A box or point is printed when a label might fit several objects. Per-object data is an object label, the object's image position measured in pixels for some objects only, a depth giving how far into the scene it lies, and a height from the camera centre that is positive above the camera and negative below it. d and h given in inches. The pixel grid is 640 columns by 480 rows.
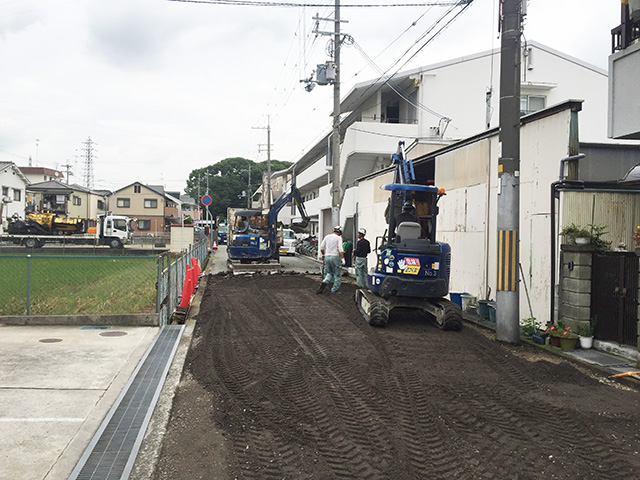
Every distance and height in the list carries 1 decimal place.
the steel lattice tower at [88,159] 3681.1 +487.0
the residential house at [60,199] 2098.9 +126.0
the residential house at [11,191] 1748.3 +128.7
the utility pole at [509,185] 351.3 +33.2
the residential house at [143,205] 2755.9 +127.5
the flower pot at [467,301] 474.3 -61.2
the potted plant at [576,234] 328.2 +0.5
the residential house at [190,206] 3698.8 +174.0
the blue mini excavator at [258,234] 966.4 -6.1
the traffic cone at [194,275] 562.4 -52.3
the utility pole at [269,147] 2201.3 +354.6
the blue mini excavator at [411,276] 397.1 -33.6
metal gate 304.7 -36.8
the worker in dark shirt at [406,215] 416.2 +14.0
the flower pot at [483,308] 433.4 -62.1
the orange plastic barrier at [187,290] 476.5 -57.7
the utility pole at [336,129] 848.9 +168.1
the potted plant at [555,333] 332.8 -62.9
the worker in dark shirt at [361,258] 571.2 -28.7
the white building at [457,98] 1097.4 +292.6
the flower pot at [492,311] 421.8 -62.7
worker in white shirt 588.7 -28.2
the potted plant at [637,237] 281.3 -0.7
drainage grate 165.5 -75.3
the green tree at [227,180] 3430.1 +337.2
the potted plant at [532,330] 347.6 -66.7
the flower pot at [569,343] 326.3 -67.2
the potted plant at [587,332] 327.3 -60.8
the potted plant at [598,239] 329.4 -2.4
